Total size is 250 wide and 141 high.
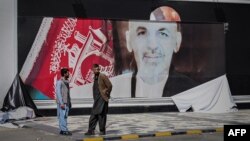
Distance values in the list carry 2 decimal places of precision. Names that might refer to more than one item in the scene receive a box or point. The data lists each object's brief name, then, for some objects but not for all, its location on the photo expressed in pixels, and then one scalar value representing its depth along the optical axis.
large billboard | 21.42
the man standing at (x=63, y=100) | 14.20
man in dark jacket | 14.30
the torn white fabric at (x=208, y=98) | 23.14
